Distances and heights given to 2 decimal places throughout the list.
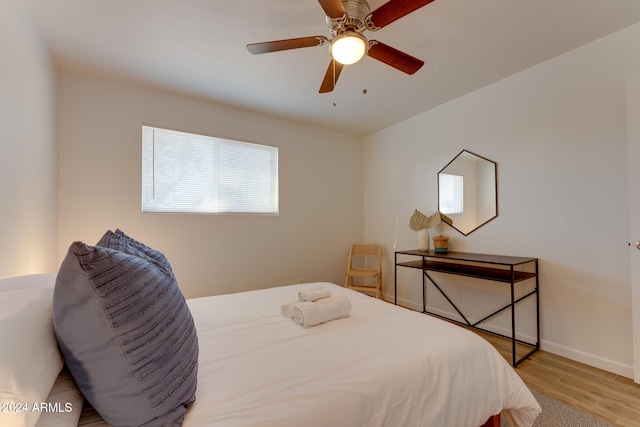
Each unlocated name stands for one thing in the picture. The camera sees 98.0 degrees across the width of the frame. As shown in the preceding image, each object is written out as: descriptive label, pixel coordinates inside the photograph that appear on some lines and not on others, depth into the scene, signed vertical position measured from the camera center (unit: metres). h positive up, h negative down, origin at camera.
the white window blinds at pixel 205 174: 2.80 +0.46
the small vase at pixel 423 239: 3.17 -0.28
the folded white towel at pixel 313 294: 1.59 -0.46
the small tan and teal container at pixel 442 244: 2.99 -0.31
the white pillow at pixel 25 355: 0.54 -0.32
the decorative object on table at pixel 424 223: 3.12 -0.09
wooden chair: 3.58 -0.74
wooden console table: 2.25 -0.52
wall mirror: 2.76 +0.26
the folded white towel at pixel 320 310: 1.43 -0.51
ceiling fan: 1.39 +1.01
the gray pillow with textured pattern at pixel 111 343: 0.71 -0.33
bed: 0.67 -0.57
